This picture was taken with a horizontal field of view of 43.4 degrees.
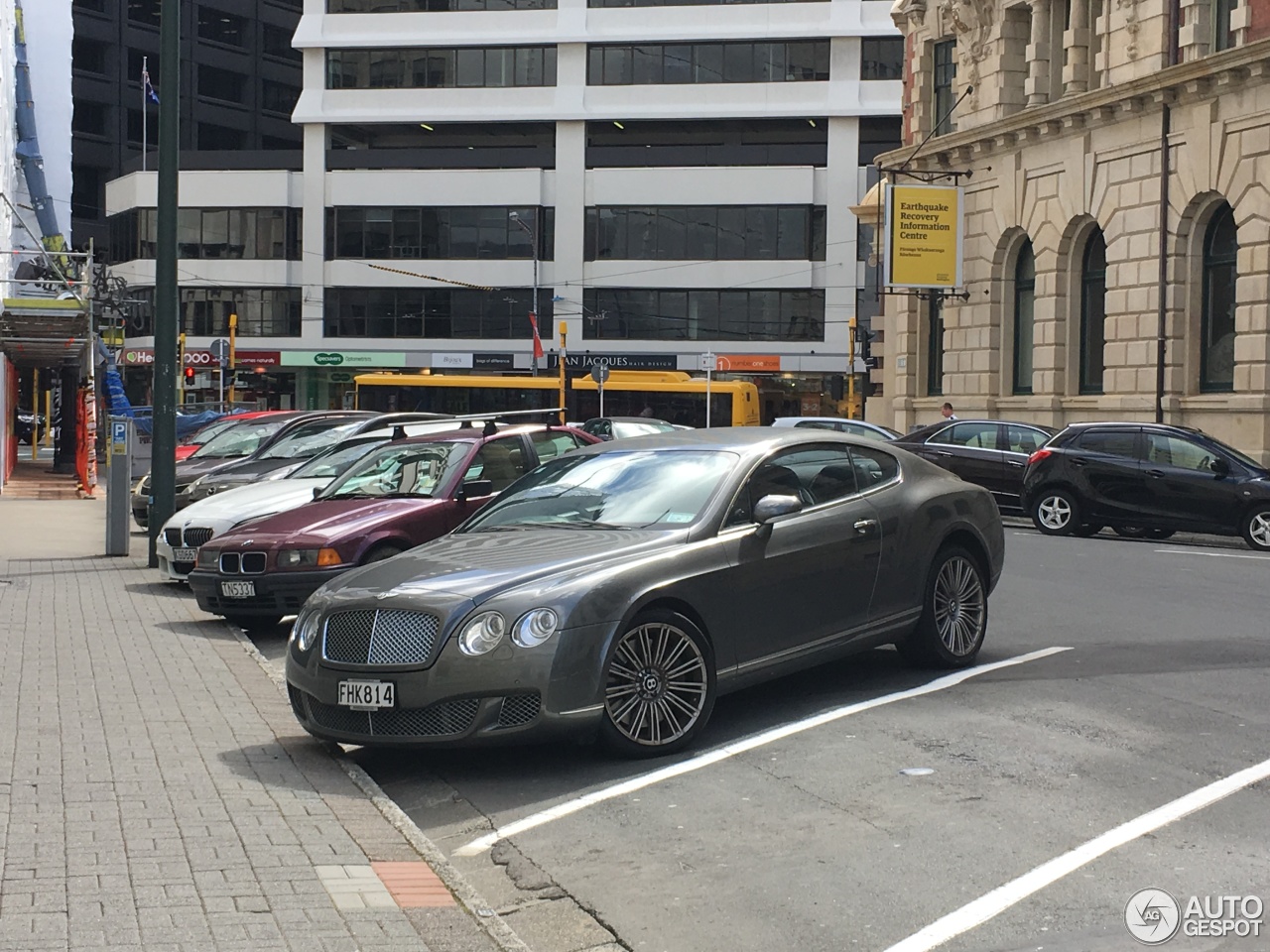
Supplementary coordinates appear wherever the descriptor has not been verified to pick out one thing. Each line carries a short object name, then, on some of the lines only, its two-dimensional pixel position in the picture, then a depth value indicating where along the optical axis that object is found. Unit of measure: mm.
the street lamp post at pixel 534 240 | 63250
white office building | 61312
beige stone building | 27438
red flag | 51219
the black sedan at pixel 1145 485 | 19719
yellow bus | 49531
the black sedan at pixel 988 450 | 24438
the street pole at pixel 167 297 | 15875
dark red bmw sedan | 11578
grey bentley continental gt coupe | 6910
